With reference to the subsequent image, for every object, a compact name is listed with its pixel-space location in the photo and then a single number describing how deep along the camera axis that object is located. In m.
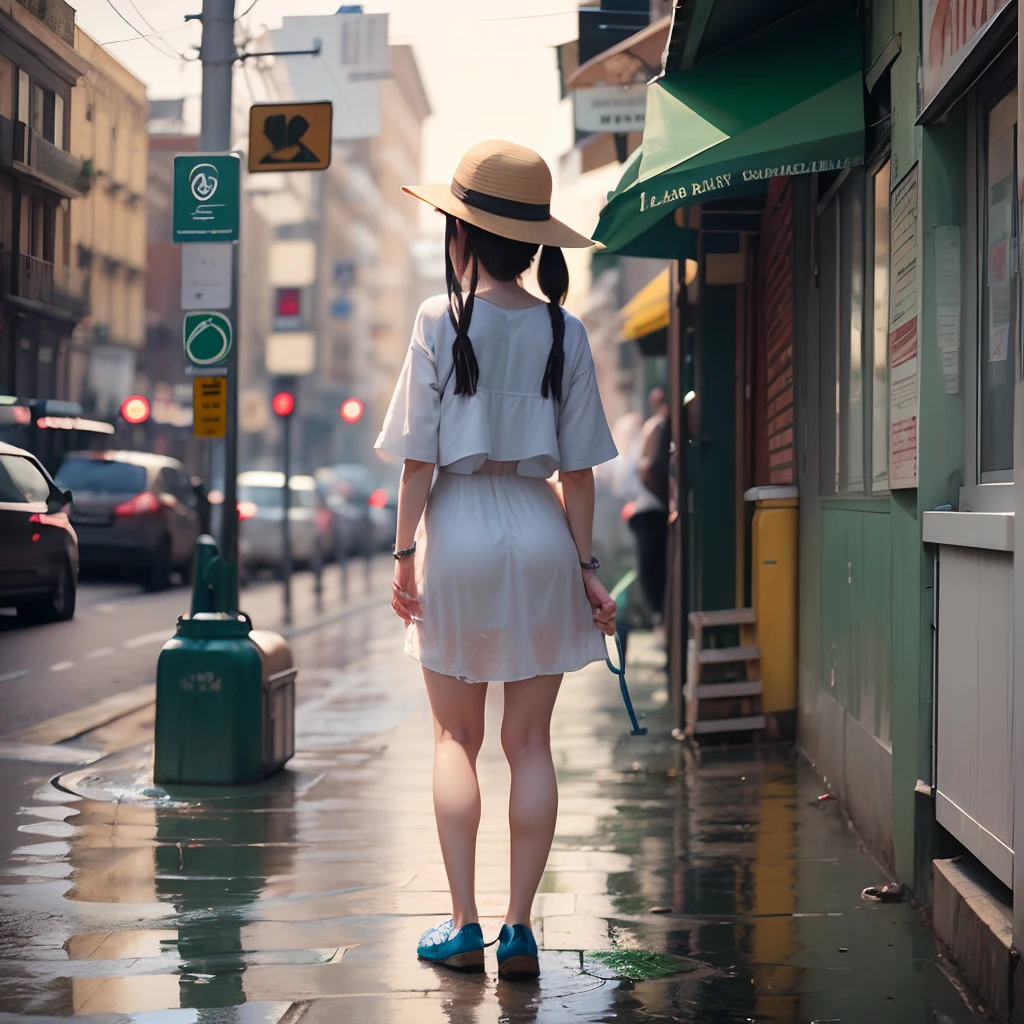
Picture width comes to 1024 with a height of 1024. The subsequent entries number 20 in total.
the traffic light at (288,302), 22.77
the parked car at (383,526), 42.16
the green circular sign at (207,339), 8.17
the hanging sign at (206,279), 8.19
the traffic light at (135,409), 7.35
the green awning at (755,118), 6.04
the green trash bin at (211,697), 7.21
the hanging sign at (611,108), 10.80
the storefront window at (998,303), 4.52
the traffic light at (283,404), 20.73
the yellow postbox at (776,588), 8.63
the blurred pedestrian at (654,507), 12.99
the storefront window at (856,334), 6.17
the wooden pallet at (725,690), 8.76
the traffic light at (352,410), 24.30
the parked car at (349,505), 31.70
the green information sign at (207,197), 7.96
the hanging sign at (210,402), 8.36
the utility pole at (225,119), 7.96
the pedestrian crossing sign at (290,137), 8.23
